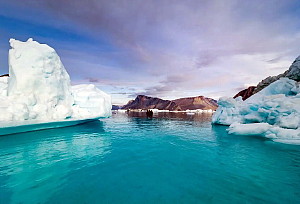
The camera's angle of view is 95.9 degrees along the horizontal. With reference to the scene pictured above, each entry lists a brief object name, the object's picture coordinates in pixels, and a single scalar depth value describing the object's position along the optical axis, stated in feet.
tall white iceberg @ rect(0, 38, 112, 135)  42.50
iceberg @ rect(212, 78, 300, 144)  41.14
